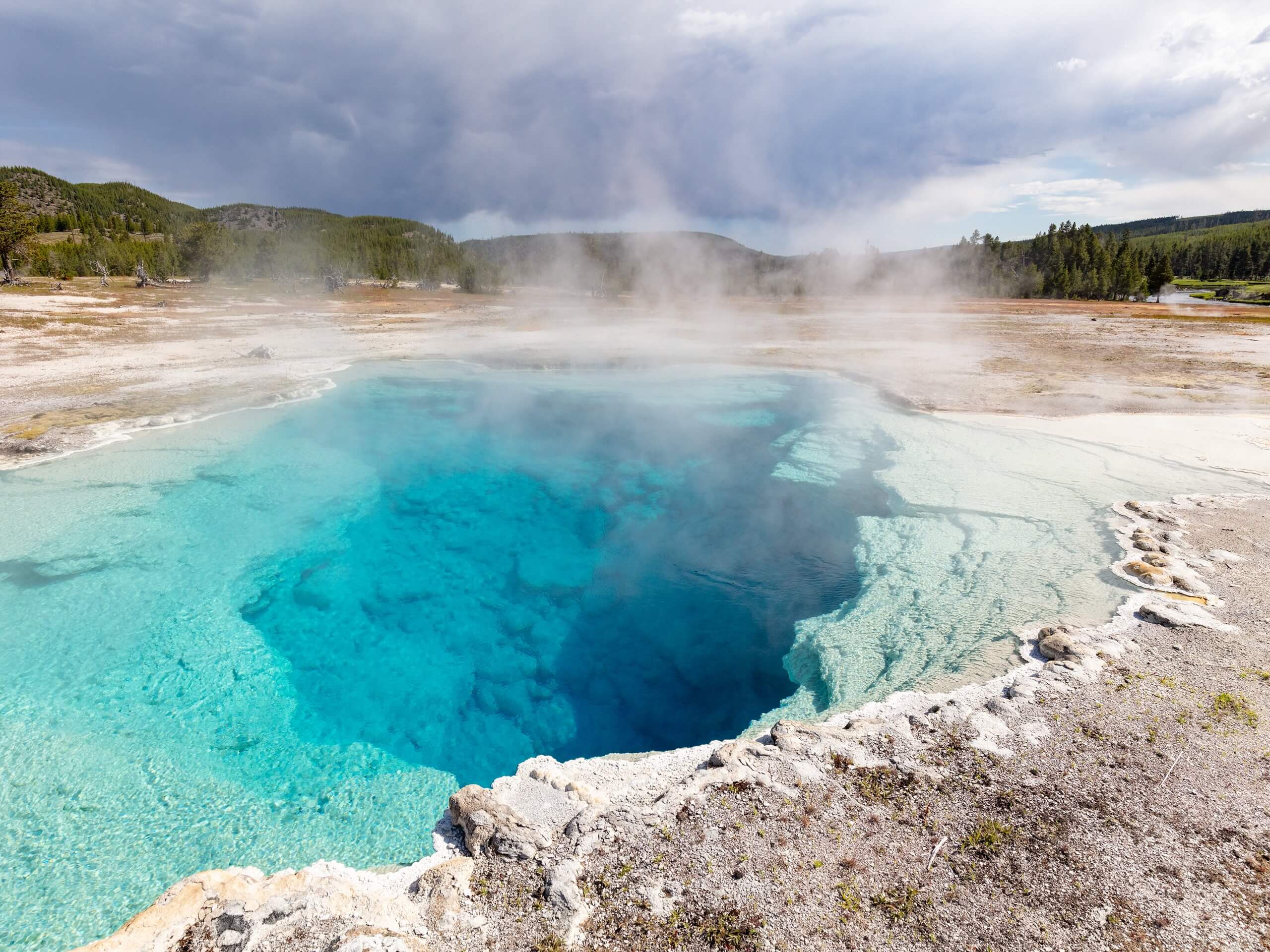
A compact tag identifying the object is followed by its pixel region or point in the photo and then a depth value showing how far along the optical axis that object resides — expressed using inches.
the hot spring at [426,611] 143.5
